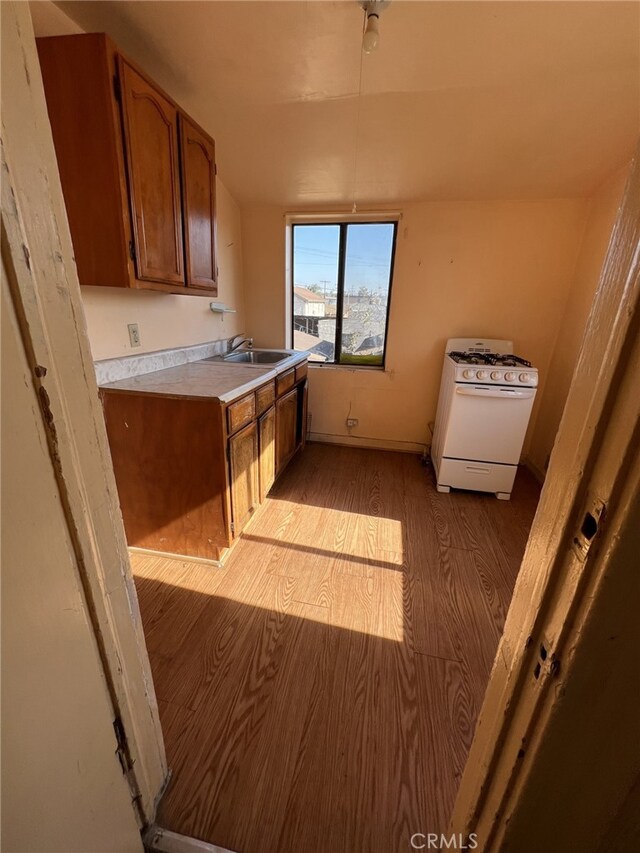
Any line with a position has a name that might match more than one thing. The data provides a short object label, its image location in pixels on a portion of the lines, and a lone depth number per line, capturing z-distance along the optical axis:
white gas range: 2.26
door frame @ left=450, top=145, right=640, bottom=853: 0.33
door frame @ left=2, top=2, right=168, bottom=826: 0.41
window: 2.90
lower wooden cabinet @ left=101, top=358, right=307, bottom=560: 1.53
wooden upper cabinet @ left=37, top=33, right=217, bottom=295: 1.19
